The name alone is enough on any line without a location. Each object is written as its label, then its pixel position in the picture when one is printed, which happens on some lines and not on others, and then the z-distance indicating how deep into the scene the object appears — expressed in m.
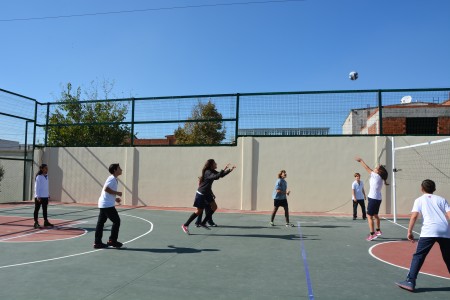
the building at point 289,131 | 15.95
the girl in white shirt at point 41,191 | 10.02
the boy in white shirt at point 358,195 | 13.08
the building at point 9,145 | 18.56
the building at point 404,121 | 16.33
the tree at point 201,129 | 18.66
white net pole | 11.84
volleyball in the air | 18.95
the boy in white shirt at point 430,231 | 5.04
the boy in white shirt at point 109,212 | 7.57
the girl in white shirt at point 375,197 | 8.88
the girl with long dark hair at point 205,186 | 9.53
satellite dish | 15.98
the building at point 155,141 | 18.12
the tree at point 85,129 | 19.28
